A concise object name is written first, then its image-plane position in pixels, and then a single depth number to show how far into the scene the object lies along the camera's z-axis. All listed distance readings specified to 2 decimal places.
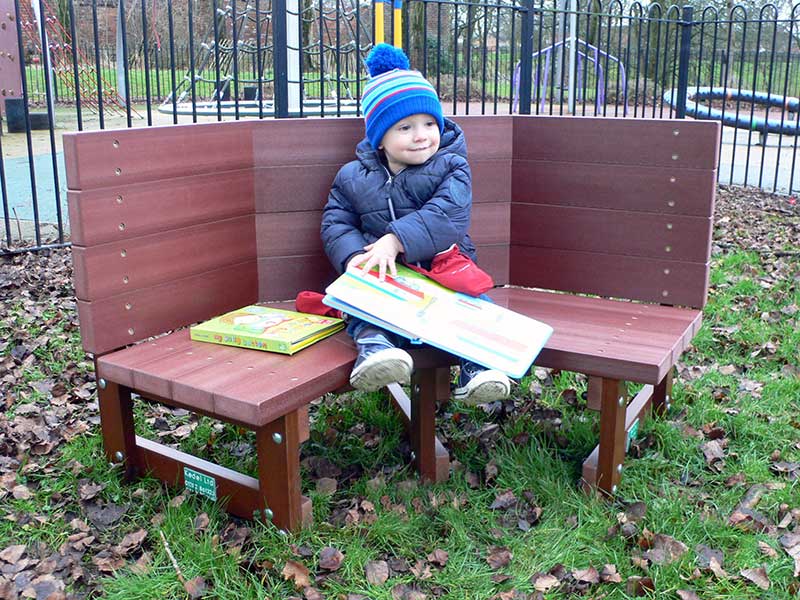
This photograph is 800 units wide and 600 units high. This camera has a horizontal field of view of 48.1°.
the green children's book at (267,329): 2.73
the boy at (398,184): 2.90
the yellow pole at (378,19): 5.08
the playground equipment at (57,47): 15.83
